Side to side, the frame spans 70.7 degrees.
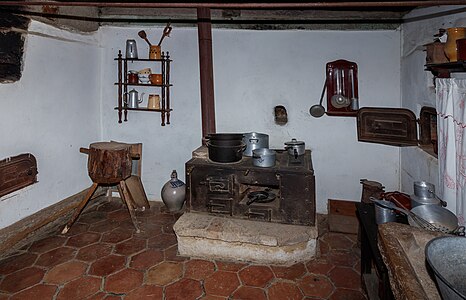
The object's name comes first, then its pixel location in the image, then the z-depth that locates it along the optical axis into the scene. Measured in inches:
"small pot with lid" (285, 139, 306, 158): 120.2
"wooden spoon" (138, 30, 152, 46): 142.7
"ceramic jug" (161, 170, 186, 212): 141.9
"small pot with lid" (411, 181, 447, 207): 77.0
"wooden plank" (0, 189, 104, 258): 107.5
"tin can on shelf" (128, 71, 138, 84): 146.5
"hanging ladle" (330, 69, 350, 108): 134.0
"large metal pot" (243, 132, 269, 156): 127.0
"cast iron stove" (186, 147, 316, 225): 105.3
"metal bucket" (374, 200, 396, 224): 83.6
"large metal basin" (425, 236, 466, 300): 45.6
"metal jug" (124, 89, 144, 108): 147.9
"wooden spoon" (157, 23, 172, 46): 142.9
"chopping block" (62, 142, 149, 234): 125.1
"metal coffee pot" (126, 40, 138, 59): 144.4
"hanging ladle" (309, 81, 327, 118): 136.8
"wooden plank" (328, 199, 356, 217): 135.5
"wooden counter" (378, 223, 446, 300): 47.5
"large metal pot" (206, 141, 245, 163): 112.9
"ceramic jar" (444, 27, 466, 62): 76.2
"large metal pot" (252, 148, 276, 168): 109.3
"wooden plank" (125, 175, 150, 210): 149.0
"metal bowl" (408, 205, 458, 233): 69.1
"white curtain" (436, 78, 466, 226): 75.0
